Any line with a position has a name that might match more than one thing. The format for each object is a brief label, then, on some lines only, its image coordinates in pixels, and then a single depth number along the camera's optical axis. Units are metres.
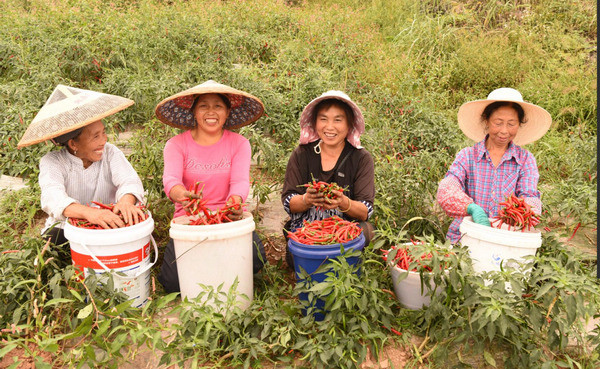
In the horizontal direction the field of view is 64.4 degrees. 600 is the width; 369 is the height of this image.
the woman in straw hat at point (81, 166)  2.60
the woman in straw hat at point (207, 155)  2.88
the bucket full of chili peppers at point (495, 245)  2.39
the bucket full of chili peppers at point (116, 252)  2.44
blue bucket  2.46
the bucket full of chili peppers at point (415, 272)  2.19
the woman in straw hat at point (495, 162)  2.89
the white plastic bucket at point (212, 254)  2.48
